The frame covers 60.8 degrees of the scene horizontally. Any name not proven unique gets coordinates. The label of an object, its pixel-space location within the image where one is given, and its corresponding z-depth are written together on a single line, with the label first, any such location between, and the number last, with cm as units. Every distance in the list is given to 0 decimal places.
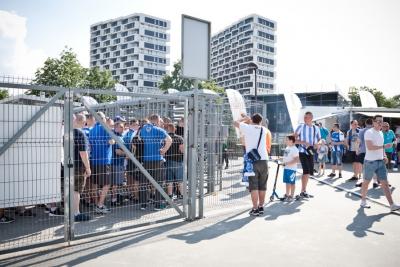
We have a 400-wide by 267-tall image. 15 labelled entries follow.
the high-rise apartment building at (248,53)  9938
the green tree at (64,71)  3152
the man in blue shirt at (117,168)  672
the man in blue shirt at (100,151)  635
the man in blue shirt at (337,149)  1270
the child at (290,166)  827
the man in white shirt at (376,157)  710
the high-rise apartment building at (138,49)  9662
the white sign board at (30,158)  473
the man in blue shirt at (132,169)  677
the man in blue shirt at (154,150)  663
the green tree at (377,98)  7031
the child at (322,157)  1296
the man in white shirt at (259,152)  674
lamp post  2142
